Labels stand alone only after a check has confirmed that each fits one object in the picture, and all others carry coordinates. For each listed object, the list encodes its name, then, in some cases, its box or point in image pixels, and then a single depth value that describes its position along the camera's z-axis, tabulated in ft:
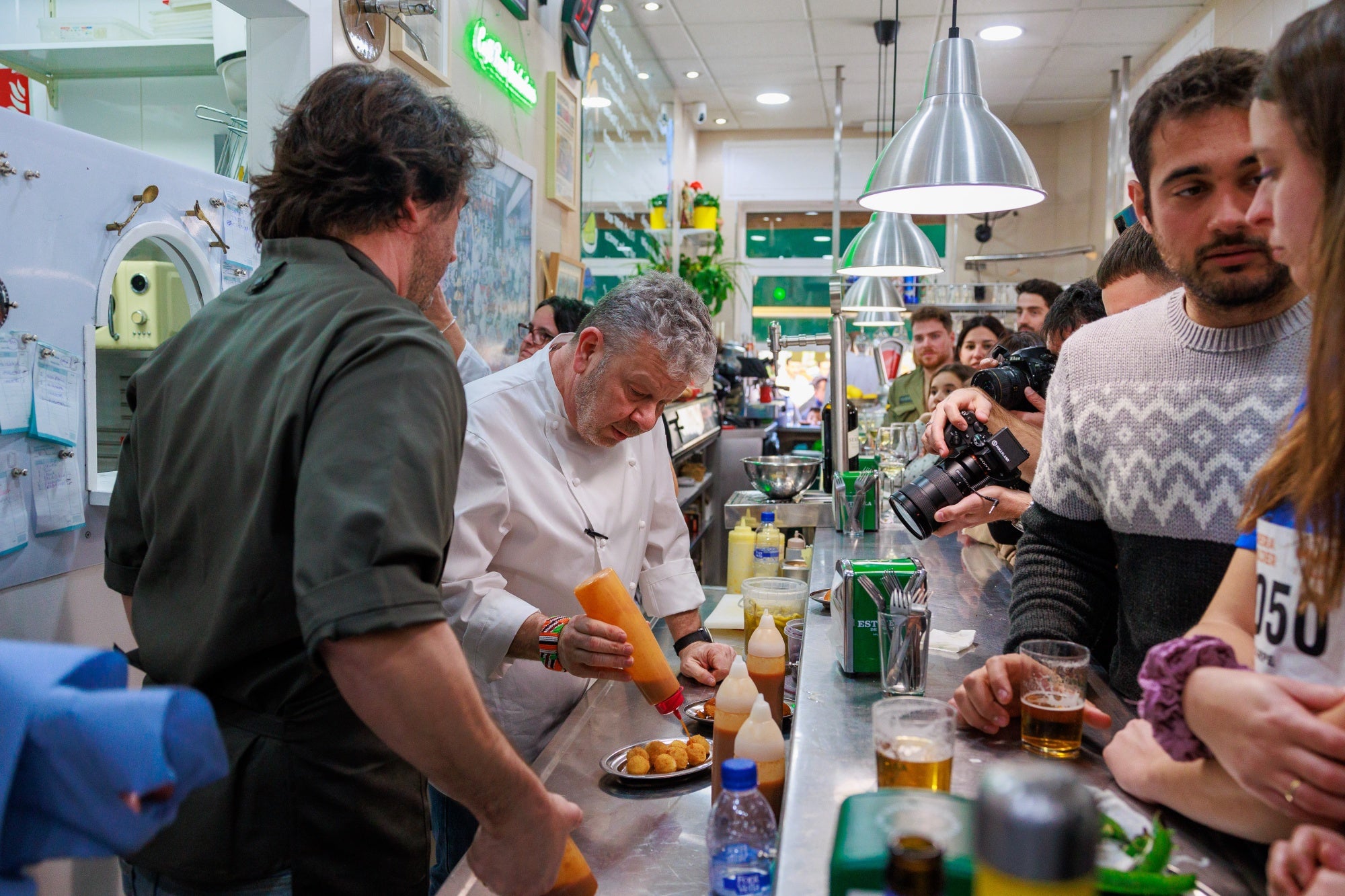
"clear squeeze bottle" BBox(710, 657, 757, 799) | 4.44
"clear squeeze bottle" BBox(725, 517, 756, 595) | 9.53
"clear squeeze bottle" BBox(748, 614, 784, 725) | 5.07
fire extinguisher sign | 9.50
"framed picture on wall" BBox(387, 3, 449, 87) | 11.09
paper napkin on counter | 5.73
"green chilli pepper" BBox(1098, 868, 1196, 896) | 2.61
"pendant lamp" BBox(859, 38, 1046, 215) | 7.45
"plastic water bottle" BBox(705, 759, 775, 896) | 3.66
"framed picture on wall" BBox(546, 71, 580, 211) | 17.16
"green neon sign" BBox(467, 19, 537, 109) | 13.57
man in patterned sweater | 4.39
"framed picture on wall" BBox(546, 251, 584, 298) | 17.17
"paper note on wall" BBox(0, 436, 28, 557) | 6.37
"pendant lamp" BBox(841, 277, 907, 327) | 21.62
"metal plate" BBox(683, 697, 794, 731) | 5.97
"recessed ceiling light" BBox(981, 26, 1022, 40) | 22.54
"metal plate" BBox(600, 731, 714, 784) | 5.19
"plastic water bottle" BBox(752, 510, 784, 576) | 8.71
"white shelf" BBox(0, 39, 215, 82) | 10.73
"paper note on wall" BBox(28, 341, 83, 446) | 6.57
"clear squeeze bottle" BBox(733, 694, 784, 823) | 4.16
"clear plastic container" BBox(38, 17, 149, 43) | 10.46
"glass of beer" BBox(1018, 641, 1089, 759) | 4.07
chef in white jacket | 6.49
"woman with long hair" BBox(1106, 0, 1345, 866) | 2.71
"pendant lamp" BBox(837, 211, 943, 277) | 15.08
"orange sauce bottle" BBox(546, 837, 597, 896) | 4.02
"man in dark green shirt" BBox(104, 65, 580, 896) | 3.33
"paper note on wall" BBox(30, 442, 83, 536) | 6.69
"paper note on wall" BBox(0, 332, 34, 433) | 6.29
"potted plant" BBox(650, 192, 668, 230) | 24.70
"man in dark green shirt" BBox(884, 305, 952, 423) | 22.35
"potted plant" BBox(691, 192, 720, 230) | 28.19
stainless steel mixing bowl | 11.16
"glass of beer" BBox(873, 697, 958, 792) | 3.57
